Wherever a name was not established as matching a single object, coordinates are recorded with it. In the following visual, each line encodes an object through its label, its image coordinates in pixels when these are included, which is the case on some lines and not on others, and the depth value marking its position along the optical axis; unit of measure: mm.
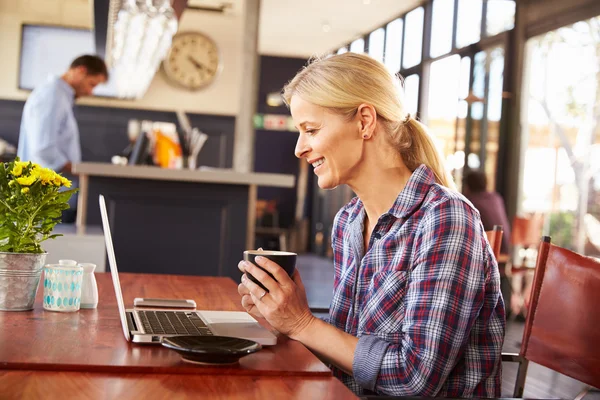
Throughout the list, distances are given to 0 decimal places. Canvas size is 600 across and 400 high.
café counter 4203
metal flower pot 1412
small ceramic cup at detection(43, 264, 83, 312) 1453
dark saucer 1011
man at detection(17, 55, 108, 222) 5109
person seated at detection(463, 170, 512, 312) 5840
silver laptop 1204
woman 1273
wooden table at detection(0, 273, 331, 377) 1000
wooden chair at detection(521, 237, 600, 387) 1364
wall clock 8070
